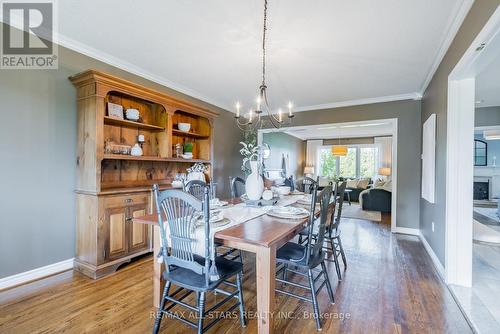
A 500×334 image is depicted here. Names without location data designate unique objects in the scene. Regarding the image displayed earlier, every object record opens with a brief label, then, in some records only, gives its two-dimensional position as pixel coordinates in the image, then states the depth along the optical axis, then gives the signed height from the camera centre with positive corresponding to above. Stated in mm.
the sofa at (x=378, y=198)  5919 -809
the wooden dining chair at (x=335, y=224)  2250 -599
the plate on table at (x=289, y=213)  1961 -400
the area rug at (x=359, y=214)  5441 -1158
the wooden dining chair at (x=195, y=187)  2418 -239
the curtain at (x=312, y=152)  10414 +609
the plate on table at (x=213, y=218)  1726 -397
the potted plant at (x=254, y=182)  2413 -172
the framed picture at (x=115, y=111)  2900 +664
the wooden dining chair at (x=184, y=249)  1409 -541
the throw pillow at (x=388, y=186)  5965 -493
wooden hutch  2500 -80
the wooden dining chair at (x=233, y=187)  2946 -283
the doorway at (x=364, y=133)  4358 +870
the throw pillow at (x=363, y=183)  8078 -577
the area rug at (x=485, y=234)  3670 -1097
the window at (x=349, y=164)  9789 +90
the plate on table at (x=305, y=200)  2717 -409
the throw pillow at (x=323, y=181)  9318 -593
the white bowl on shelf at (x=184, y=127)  3830 +619
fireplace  7577 -662
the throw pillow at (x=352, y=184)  8309 -629
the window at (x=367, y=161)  9383 +213
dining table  1448 -522
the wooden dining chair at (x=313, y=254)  1758 -723
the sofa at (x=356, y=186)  7922 -696
